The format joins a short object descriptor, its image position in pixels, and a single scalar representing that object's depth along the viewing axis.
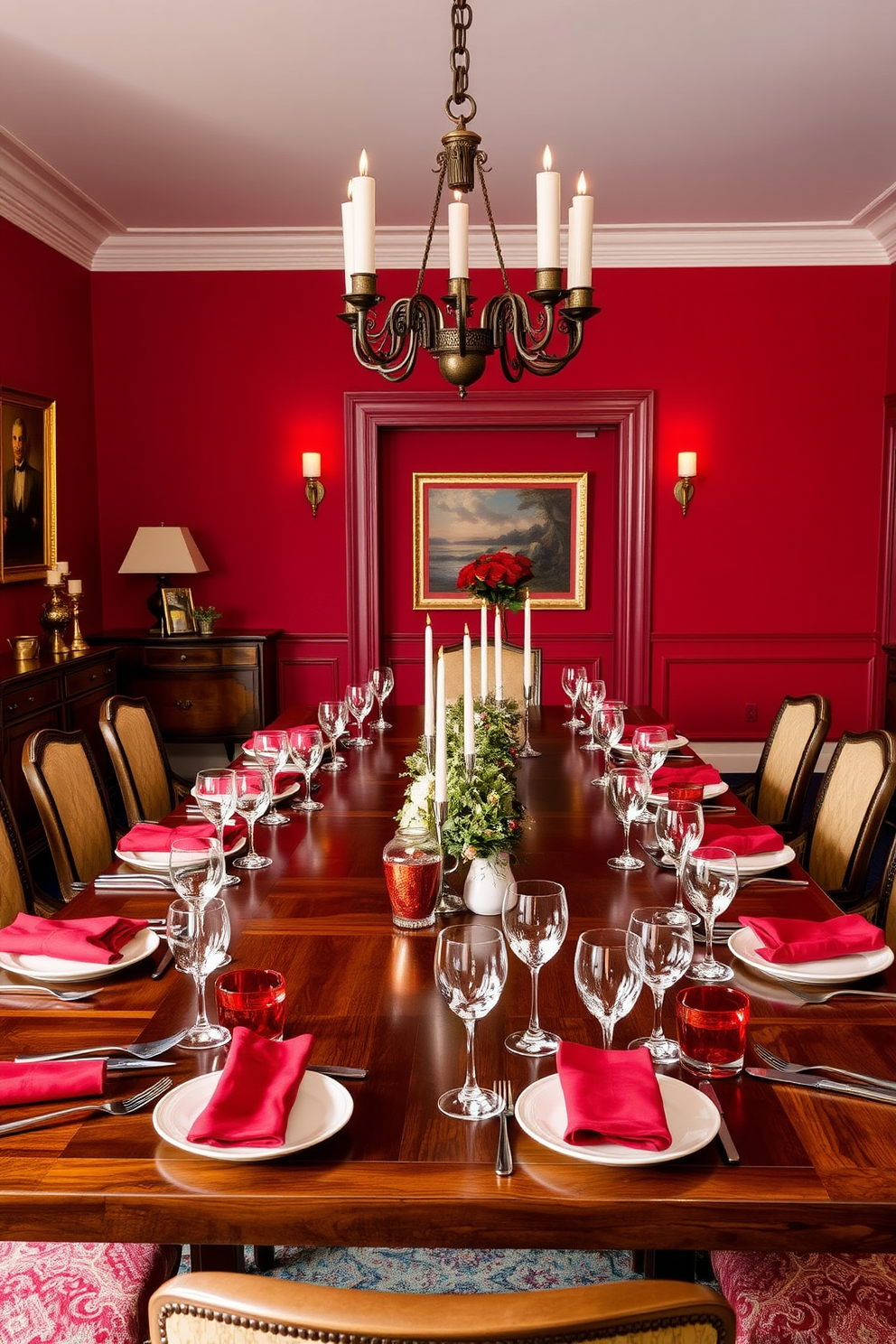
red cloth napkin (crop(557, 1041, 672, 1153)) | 1.24
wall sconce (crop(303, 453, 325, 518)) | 6.27
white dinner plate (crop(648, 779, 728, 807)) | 2.82
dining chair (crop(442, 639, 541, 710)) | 4.59
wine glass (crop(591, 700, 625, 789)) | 2.99
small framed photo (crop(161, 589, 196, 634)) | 6.07
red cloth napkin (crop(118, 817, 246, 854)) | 2.35
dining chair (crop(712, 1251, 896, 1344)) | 1.38
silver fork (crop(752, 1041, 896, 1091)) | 1.38
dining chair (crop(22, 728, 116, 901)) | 2.67
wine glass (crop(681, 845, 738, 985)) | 1.75
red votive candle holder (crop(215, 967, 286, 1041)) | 1.50
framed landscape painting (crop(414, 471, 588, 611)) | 6.62
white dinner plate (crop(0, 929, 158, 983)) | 1.72
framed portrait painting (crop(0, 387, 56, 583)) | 5.16
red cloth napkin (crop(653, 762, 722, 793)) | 3.00
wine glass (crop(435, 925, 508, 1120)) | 1.32
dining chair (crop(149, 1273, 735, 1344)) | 0.74
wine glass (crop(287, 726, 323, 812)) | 2.83
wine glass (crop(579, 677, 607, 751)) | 3.47
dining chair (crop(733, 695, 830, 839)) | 3.31
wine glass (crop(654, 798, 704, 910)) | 1.98
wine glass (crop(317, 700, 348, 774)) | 3.15
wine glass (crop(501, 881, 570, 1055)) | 1.47
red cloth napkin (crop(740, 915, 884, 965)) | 1.75
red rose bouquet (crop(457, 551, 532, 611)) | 3.85
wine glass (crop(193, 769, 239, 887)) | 2.24
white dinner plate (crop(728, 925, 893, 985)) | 1.71
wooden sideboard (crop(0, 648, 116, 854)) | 4.38
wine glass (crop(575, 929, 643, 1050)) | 1.37
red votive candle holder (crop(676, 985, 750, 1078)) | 1.43
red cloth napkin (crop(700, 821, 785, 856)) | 2.32
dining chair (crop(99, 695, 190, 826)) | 3.21
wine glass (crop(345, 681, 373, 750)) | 3.46
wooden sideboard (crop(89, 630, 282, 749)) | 5.96
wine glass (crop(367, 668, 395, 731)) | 3.80
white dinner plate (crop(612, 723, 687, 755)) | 3.42
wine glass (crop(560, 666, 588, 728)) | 3.73
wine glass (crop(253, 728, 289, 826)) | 2.69
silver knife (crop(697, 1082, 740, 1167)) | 1.22
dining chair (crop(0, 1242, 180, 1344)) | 1.39
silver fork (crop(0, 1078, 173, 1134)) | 1.30
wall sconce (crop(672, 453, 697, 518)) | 6.23
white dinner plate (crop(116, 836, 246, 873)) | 2.28
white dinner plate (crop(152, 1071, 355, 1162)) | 1.23
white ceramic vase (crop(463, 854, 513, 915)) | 1.98
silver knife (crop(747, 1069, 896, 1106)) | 1.36
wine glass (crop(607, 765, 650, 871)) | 2.24
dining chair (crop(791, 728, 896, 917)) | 2.70
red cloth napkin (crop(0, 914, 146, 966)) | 1.76
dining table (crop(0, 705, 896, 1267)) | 1.16
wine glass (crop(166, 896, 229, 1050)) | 1.50
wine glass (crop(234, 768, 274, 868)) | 2.32
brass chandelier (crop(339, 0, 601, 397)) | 2.36
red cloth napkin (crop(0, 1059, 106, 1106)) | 1.36
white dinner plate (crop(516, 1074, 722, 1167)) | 1.22
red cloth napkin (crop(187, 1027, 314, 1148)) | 1.24
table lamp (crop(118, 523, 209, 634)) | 5.98
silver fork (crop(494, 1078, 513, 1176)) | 1.21
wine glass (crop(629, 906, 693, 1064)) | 1.43
